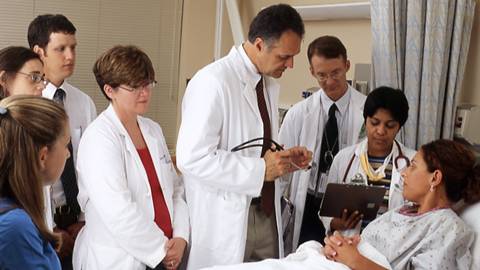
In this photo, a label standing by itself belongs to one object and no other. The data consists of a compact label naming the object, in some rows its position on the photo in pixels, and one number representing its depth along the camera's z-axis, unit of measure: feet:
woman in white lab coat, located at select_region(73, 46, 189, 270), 5.58
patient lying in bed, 5.40
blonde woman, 3.48
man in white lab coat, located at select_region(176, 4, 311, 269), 5.87
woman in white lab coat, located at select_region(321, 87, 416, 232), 6.81
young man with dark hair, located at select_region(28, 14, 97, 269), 6.73
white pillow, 5.59
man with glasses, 7.78
